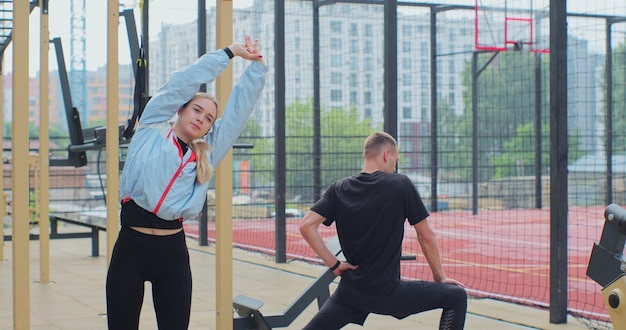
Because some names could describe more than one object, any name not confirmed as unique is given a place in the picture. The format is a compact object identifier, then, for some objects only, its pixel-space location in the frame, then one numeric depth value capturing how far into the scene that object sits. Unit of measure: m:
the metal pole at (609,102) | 18.25
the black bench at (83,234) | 10.55
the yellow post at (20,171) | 4.41
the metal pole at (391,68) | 8.16
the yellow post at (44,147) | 7.35
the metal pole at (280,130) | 10.12
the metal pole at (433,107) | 17.23
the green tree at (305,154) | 14.83
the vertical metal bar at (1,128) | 9.52
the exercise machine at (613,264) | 3.40
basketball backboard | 18.60
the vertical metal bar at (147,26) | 9.80
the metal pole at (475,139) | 18.44
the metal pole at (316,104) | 12.45
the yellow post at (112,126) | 4.94
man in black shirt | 4.32
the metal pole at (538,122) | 19.52
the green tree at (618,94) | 26.88
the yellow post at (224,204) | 4.24
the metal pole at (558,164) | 6.39
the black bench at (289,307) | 4.79
